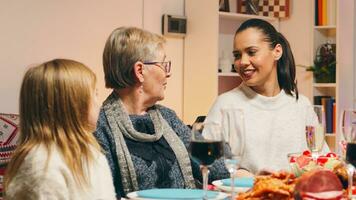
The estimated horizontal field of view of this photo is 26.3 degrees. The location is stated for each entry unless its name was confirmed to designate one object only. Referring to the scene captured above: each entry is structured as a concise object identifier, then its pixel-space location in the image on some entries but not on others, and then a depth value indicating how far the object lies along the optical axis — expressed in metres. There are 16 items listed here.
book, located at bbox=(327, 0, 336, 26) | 4.04
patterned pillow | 2.68
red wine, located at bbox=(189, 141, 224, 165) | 1.54
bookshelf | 4.04
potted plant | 4.02
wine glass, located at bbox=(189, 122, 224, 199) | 1.54
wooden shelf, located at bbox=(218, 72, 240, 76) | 3.85
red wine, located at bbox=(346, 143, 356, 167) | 1.58
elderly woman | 2.05
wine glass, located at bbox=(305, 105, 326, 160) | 1.87
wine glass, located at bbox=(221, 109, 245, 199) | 1.52
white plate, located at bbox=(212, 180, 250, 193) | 1.75
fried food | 1.53
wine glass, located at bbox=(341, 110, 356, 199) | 1.58
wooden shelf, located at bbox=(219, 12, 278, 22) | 3.85
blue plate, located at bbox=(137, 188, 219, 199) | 1.66
